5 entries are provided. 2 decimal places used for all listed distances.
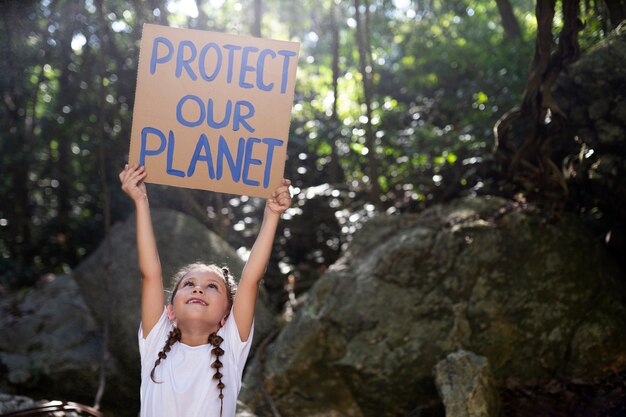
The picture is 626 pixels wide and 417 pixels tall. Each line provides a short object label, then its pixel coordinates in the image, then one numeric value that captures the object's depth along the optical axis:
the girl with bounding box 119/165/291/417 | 2.00
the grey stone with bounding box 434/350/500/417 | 2.94
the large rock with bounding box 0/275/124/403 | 4.20
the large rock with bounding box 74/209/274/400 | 4.43
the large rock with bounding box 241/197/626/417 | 3.46
